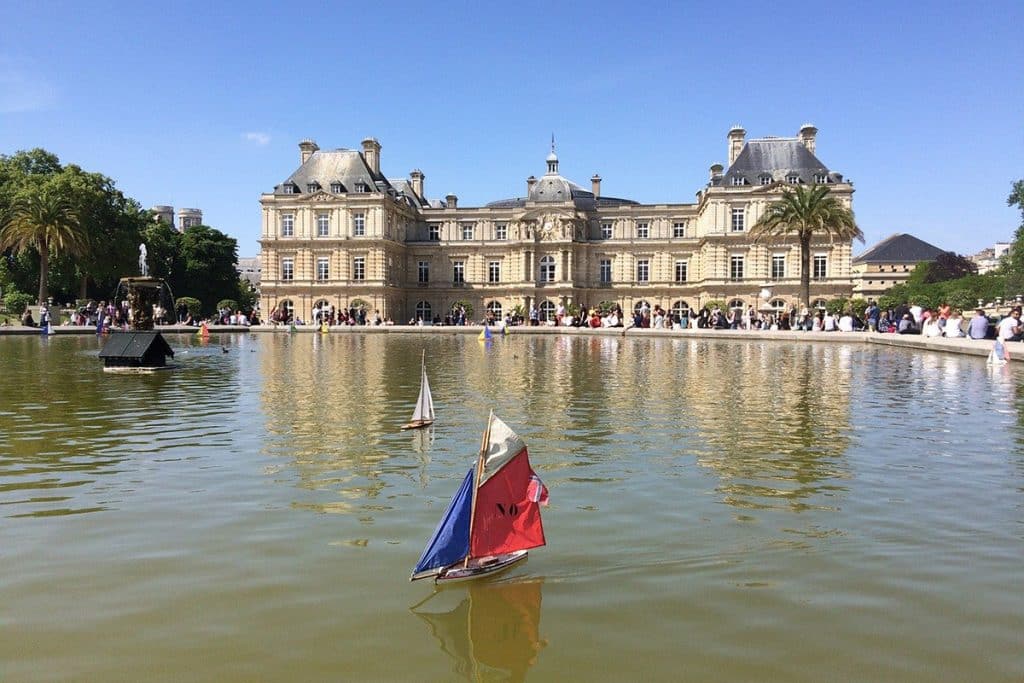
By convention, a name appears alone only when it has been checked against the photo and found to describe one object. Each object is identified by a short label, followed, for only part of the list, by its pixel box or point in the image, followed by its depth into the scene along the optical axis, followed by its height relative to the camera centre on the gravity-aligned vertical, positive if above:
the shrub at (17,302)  51.75 +2.03
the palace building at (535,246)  66.12 +7.13
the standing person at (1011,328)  27.56 -0.36
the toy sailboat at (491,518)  5.48 -1.37
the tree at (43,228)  48.06 +6.42
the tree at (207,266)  72.75 +5.96
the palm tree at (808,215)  49.34 +6.59
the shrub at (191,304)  58.28 +1.94
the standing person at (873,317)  44.12 +0.14
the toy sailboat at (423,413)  12.05 -1.33
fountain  21.31 -0.53
